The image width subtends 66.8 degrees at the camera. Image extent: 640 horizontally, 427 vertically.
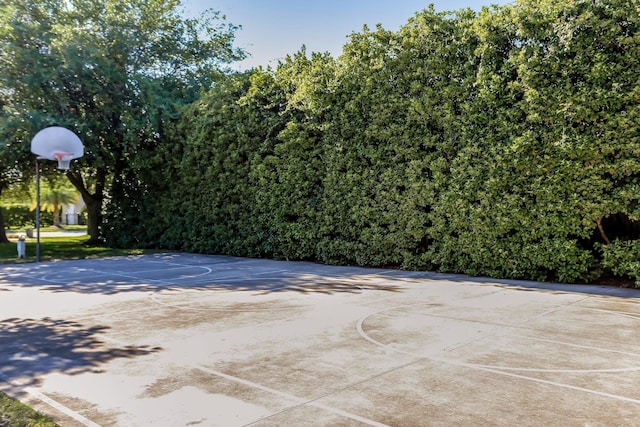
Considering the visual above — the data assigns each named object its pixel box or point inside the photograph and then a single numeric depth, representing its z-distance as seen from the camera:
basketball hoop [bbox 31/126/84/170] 12.94
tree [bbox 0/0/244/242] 14.33
